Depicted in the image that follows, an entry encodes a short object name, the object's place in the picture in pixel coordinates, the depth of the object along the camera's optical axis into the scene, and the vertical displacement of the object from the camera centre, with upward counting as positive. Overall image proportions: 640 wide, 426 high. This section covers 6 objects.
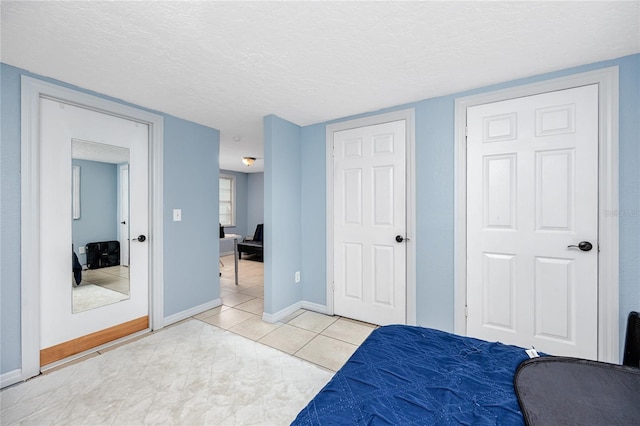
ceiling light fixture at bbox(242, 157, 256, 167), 5.35 +1.07
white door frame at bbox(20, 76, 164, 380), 1.97 -0.01
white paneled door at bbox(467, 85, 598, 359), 1.97 -0.07
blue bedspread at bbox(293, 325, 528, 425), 0.91 -0.70
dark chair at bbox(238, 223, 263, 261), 6.01 -0.76
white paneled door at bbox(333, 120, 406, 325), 2.75 -0.11
